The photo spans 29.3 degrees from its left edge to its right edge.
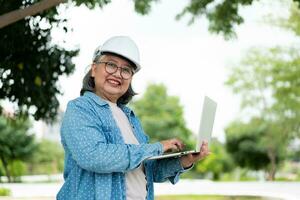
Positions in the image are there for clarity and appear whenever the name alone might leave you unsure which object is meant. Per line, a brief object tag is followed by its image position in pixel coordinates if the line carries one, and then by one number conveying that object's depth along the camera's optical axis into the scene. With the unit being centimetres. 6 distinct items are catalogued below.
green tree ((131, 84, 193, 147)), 2322
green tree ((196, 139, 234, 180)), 2055
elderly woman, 136
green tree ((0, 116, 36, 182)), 1562
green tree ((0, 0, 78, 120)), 445
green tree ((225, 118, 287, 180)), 1894
